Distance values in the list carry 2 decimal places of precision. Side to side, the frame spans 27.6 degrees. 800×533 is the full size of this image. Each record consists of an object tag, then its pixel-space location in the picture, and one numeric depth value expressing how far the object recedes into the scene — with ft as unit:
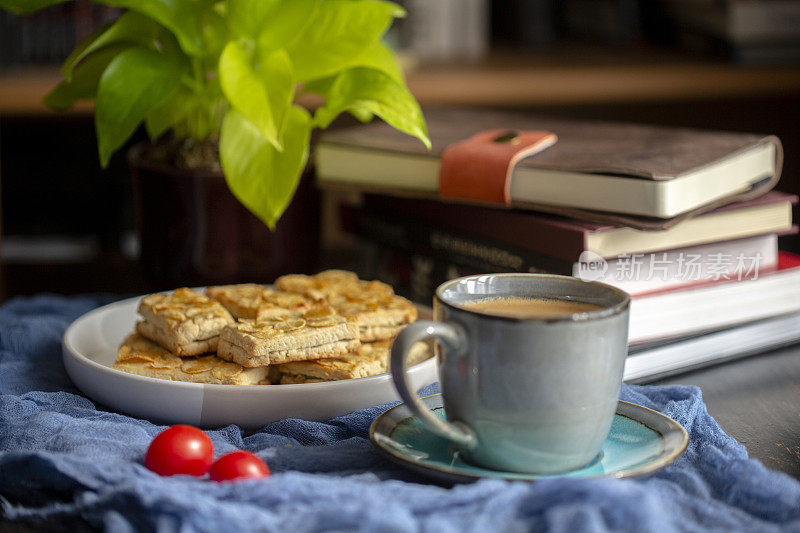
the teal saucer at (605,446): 2.39
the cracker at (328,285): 3.14
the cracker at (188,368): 2.75
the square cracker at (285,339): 2.73
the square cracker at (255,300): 2.95
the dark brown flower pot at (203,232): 3.47
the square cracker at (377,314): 2.94
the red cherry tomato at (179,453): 2.44
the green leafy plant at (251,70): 3.18
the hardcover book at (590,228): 3.11
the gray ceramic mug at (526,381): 2.36
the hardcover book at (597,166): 3.13
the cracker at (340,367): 2.77
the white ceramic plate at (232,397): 2.67
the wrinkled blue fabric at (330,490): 2.25
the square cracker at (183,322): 2.83
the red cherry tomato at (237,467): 2.40
